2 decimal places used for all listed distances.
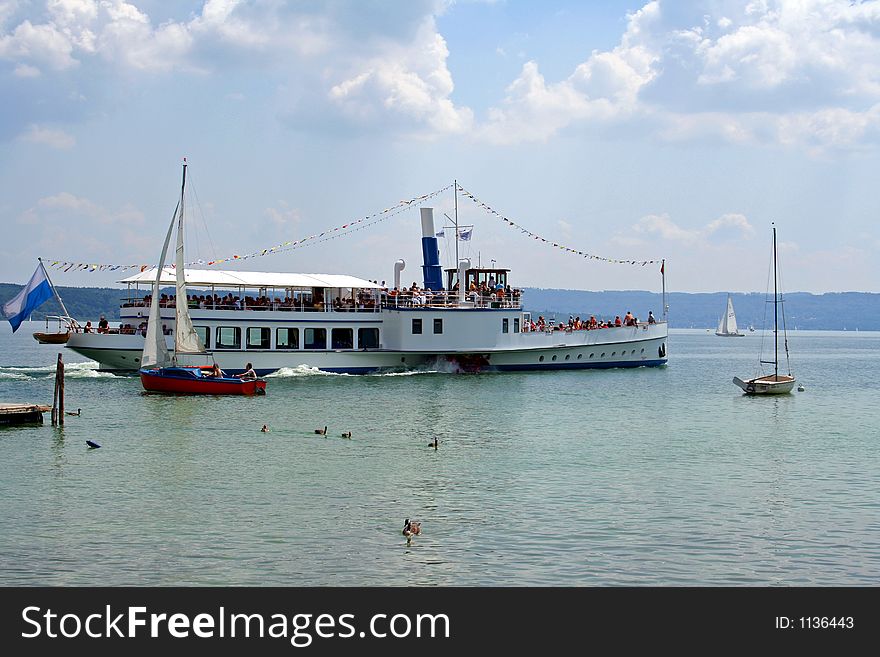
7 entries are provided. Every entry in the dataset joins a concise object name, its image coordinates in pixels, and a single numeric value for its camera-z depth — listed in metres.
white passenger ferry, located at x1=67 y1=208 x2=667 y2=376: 63.53
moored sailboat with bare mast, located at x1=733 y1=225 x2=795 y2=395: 60.38
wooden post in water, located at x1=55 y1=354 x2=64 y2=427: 40.30
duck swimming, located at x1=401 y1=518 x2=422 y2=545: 22.55
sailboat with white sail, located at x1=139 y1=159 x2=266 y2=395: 53.31
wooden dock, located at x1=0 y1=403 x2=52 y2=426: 40.03
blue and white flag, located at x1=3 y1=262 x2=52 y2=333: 62.56
